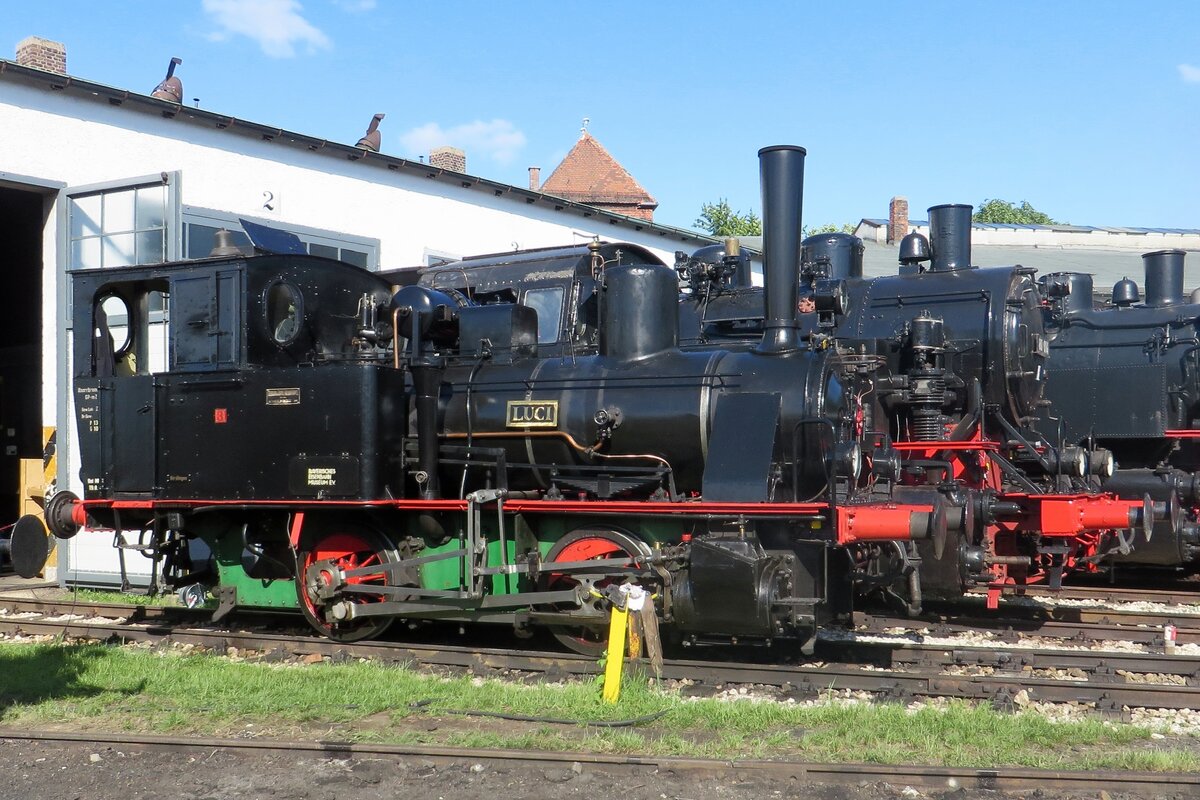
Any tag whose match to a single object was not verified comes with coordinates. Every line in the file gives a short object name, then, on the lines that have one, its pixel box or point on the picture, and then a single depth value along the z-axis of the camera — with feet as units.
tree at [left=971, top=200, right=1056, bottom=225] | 230.68
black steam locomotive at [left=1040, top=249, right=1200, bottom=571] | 37.93
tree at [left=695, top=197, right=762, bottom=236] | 197.47
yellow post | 22.61
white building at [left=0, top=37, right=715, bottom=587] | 42.04
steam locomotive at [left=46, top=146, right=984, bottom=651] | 24.43
